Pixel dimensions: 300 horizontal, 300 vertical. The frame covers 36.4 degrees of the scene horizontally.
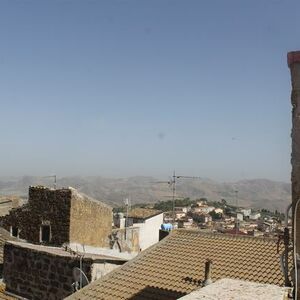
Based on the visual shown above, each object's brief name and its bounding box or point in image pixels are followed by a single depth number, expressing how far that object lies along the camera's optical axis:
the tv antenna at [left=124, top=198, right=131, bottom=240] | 35.34
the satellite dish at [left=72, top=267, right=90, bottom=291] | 12.07
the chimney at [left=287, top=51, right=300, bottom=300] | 6.61
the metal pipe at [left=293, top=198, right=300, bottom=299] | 6.18
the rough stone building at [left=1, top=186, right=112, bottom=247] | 18.97
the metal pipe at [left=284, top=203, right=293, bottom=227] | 6.53
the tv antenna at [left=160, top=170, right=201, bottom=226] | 30.33
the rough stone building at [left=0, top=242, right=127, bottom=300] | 12.41
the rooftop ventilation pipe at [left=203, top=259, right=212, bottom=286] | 10.74
